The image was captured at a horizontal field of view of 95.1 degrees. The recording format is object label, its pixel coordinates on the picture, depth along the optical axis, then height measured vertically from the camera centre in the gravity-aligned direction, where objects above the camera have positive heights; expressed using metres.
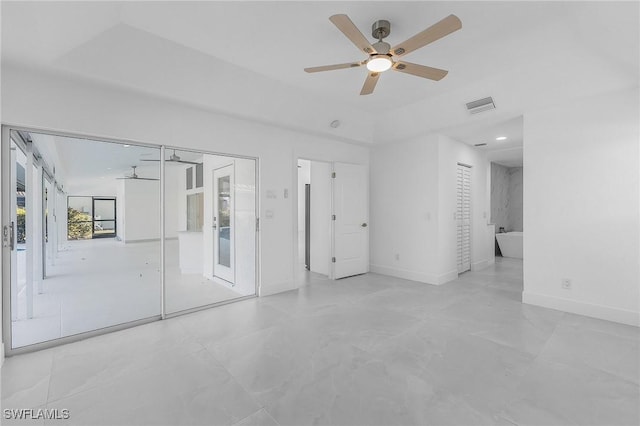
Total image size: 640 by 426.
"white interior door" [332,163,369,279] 5.38 -0.15
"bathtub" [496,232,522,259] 7.23 -0.81
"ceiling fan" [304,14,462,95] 2.06 +1.31
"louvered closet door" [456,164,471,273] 5.59 -0.10
